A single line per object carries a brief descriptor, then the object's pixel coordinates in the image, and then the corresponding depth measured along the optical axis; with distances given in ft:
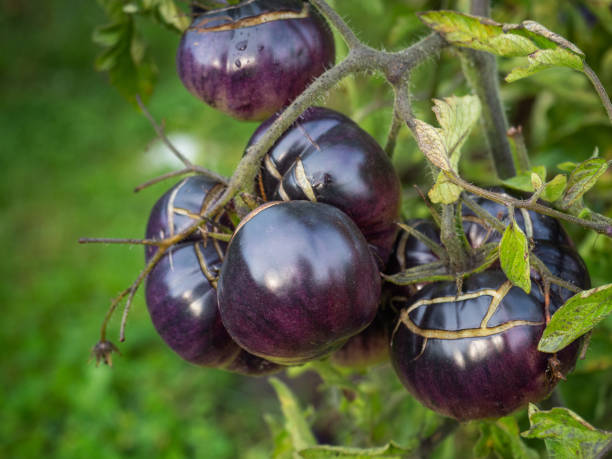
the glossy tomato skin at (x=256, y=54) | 2.33
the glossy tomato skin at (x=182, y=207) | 2.36
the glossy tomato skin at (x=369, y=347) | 2.40
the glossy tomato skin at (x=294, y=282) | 1.79
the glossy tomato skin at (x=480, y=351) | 1.88
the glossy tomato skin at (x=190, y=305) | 2.22
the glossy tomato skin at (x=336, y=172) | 2.06
